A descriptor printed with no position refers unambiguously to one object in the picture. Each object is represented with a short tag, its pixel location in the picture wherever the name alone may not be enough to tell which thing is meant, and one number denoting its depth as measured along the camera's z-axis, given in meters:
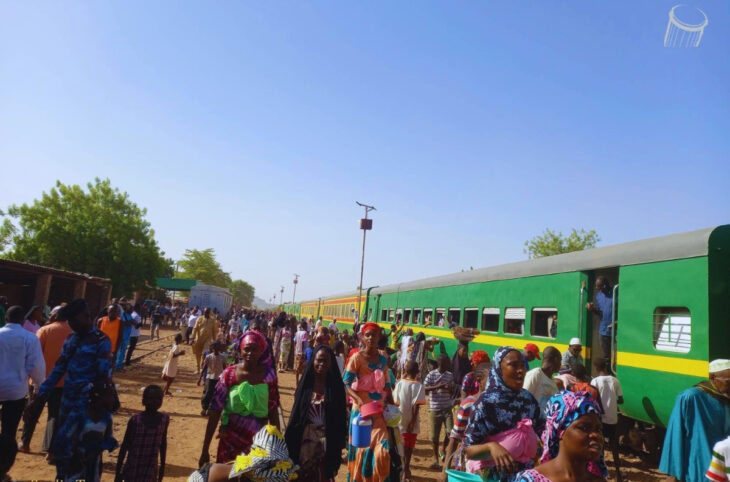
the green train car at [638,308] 5.81
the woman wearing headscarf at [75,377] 3.87
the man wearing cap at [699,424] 3.62
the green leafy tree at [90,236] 29.77
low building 14.33
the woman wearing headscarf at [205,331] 11.55
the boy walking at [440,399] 6.68
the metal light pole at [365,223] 30.34
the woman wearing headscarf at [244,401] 3.62
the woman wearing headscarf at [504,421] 2.98
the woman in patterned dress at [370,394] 4.29
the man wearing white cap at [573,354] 7.61
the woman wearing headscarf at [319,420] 3.86
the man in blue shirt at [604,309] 7.59
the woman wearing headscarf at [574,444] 2.24
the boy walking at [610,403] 6.46
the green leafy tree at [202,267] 74.00
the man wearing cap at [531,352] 6.84
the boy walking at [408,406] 5.94
